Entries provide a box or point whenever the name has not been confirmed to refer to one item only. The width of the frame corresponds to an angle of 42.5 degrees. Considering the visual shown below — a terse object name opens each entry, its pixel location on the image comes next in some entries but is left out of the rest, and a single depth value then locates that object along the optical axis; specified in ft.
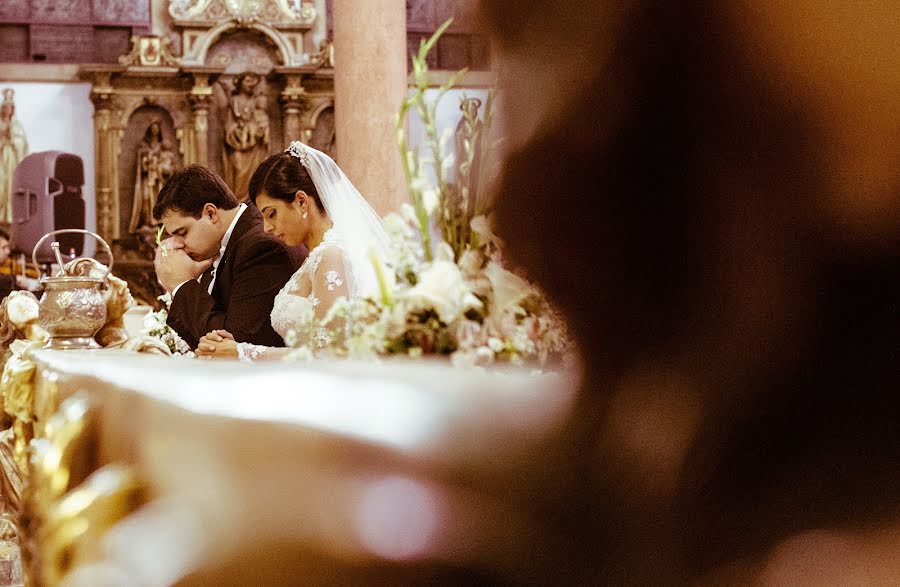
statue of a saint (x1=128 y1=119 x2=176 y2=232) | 45.78
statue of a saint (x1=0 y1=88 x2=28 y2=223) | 44.19
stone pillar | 20.29
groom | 13.99
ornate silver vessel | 11.75
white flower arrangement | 5.13
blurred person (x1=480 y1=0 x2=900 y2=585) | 2.20
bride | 12.76
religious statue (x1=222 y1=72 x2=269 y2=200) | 46.96
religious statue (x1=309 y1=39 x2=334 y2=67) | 47.60
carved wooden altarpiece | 46.11
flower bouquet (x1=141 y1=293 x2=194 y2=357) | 13.76
